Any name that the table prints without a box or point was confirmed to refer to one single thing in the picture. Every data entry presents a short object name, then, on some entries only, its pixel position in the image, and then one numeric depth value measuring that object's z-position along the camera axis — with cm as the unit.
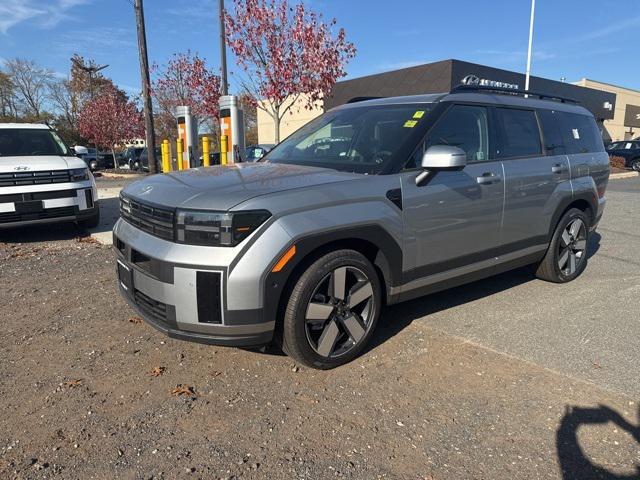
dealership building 2345
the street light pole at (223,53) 1614
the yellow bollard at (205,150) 1184
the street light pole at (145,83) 1571
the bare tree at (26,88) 5231
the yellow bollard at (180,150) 1435
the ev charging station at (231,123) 1121
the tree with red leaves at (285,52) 1577
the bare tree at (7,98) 5128
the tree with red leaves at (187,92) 2228
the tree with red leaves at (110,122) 3042
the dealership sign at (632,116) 4788
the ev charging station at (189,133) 1308
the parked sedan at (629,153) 2731
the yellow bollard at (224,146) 1141
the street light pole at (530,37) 2538
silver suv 285
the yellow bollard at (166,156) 1603
